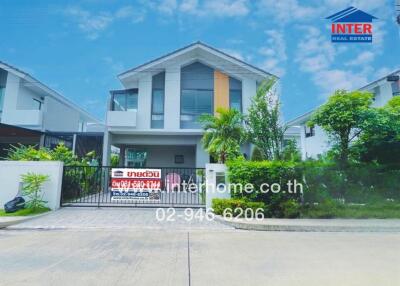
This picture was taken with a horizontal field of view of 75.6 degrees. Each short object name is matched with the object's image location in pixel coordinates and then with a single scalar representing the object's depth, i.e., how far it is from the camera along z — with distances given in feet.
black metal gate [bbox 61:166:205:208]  33.14
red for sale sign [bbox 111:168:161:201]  31.83
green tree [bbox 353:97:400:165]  29.14
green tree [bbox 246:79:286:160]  34.73
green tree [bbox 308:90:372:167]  29.78
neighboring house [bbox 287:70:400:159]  52.22
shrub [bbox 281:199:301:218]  27.61
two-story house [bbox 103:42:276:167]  51.83
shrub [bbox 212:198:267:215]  27.73
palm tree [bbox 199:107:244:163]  37.93
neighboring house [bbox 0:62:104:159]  52.90
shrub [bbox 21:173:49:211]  29.63
